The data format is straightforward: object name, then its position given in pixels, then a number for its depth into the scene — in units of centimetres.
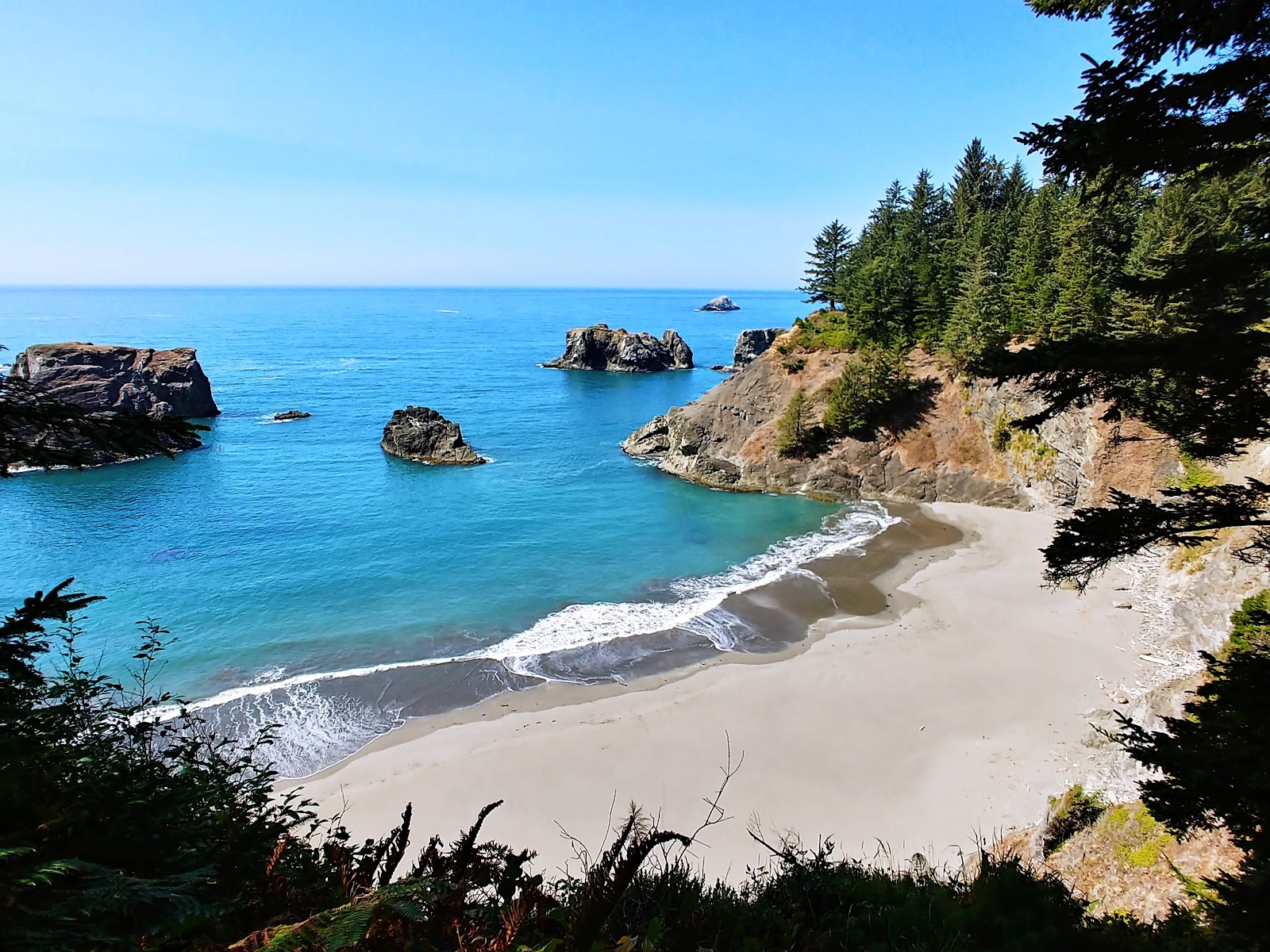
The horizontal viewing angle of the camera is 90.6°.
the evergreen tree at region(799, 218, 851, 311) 5522
